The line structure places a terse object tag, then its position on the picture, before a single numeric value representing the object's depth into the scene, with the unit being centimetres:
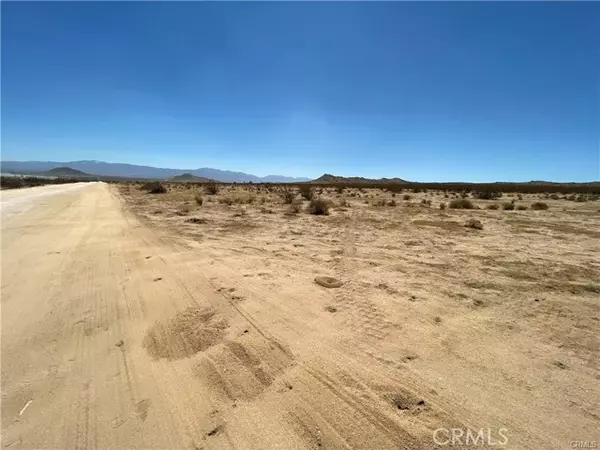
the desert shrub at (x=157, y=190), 3738
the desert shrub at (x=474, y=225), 1250
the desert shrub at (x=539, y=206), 2101
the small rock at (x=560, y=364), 351
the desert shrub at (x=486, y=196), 3222
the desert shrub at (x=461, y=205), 2142
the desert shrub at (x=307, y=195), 2749
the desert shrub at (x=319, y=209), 1659
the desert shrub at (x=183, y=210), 1661
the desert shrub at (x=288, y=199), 2248
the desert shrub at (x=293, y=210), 1633
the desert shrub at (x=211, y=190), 3383
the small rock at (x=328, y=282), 595
